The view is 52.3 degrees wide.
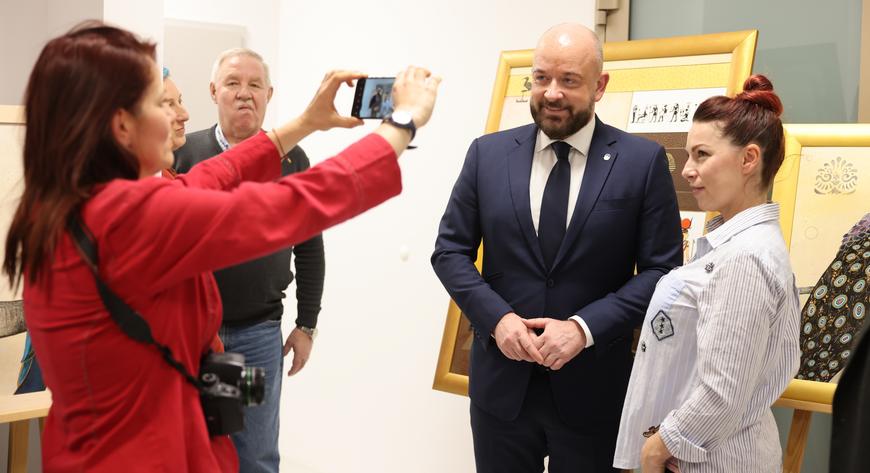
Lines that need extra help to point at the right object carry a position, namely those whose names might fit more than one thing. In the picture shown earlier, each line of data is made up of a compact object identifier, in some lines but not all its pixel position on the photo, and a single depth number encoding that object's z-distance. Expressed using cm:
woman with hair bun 195
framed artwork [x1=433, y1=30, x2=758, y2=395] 291
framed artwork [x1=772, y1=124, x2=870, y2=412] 261
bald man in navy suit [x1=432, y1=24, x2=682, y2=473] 244
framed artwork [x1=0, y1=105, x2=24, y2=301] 296
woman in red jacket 132
